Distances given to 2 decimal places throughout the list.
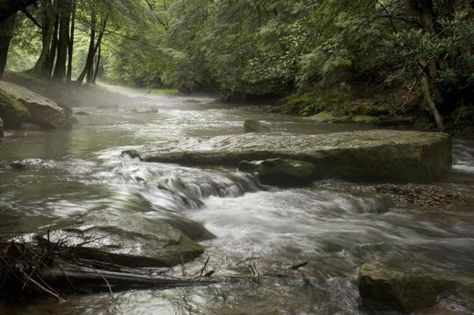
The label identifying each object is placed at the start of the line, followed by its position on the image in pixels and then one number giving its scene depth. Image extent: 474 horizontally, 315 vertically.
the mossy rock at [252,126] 13.33
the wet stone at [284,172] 8.31
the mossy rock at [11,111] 12.39
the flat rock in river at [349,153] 8.43
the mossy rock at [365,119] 15.27
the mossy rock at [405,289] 3.69
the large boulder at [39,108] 13.18
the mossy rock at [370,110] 15.70
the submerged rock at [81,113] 18.54
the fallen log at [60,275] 3.57
